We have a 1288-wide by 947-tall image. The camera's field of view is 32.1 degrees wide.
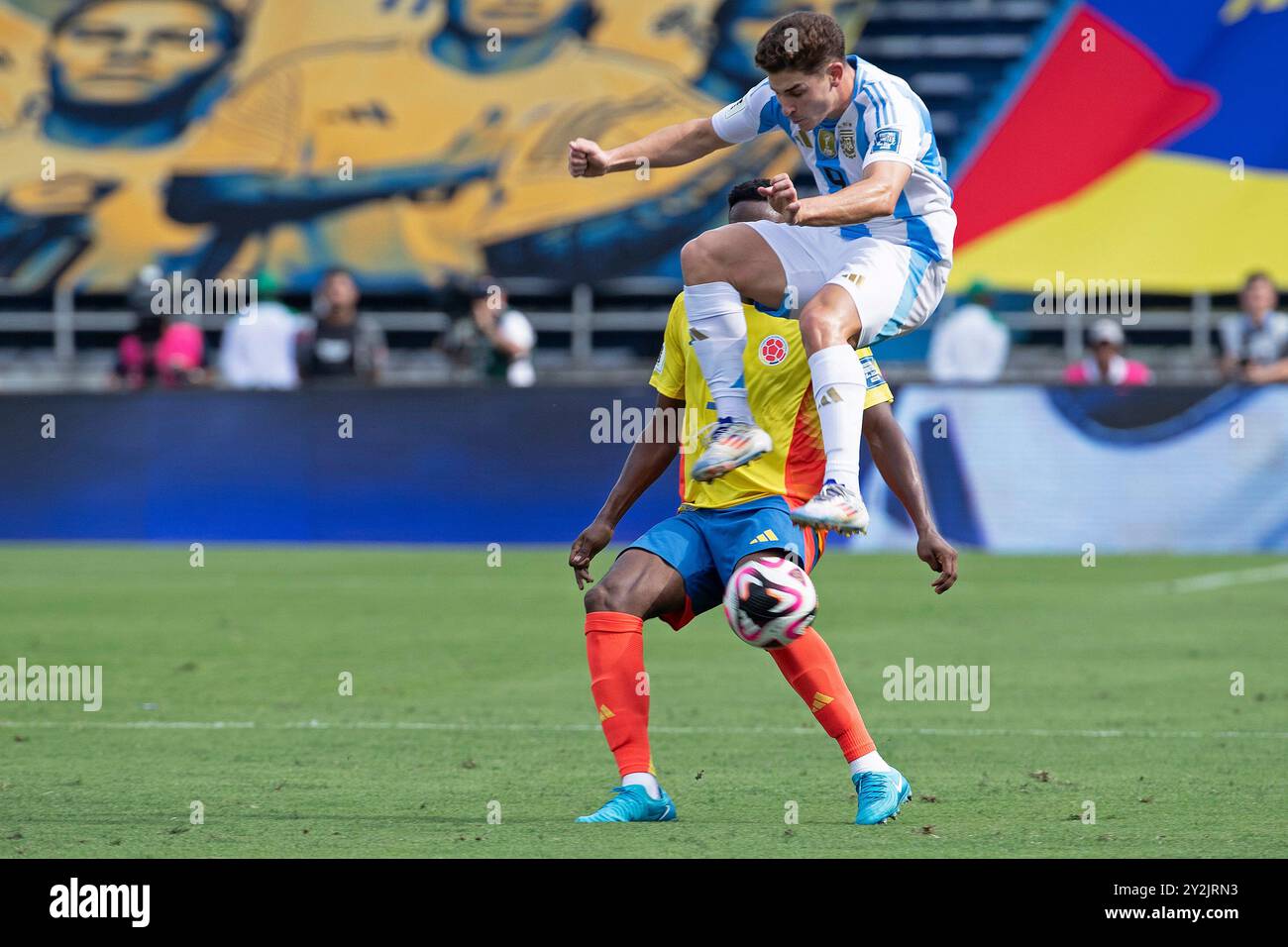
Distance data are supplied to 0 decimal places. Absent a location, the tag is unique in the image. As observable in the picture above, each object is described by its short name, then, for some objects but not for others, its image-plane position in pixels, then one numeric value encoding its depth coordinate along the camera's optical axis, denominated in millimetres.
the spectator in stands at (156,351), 20406
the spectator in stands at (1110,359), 19953
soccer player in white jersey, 7055
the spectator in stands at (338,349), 19516
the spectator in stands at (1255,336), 19188
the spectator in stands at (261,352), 19906
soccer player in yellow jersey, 7137
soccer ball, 6824
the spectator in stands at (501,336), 19422
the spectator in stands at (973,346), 19562
